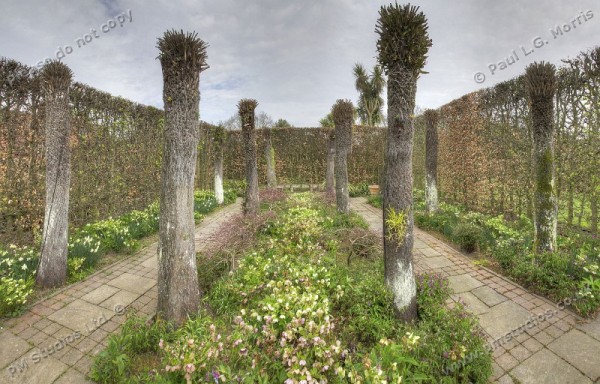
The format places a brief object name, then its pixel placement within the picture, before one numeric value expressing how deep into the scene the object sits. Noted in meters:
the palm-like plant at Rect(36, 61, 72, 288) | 4.73
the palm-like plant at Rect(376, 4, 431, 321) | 3.42
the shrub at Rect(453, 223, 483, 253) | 6.44
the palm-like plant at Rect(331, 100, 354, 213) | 9.27
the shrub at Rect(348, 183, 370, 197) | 14.92
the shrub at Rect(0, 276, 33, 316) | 3.81
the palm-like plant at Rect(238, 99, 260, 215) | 8.68
